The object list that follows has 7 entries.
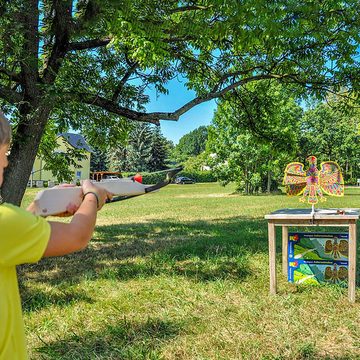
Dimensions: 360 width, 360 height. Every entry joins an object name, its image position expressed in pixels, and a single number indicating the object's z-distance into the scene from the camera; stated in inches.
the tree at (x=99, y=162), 2239.2
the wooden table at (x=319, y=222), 178.2
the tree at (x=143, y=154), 2450.8
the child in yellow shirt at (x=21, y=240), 48.5
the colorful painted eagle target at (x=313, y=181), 204.2
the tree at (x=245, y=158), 1082.1
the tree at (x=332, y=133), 1552.7
